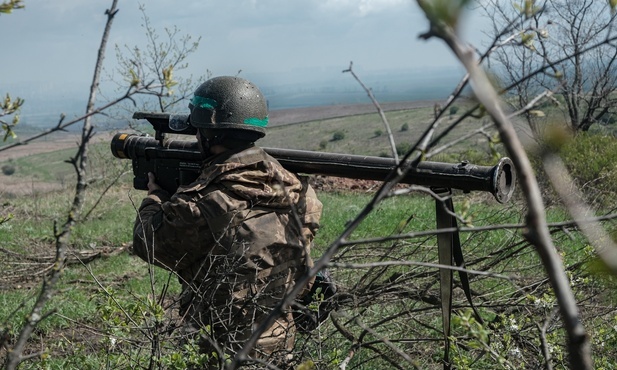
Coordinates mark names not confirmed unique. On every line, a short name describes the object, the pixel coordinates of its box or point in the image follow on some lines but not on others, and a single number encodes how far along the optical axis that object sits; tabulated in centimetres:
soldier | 388
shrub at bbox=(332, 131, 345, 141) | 3744
